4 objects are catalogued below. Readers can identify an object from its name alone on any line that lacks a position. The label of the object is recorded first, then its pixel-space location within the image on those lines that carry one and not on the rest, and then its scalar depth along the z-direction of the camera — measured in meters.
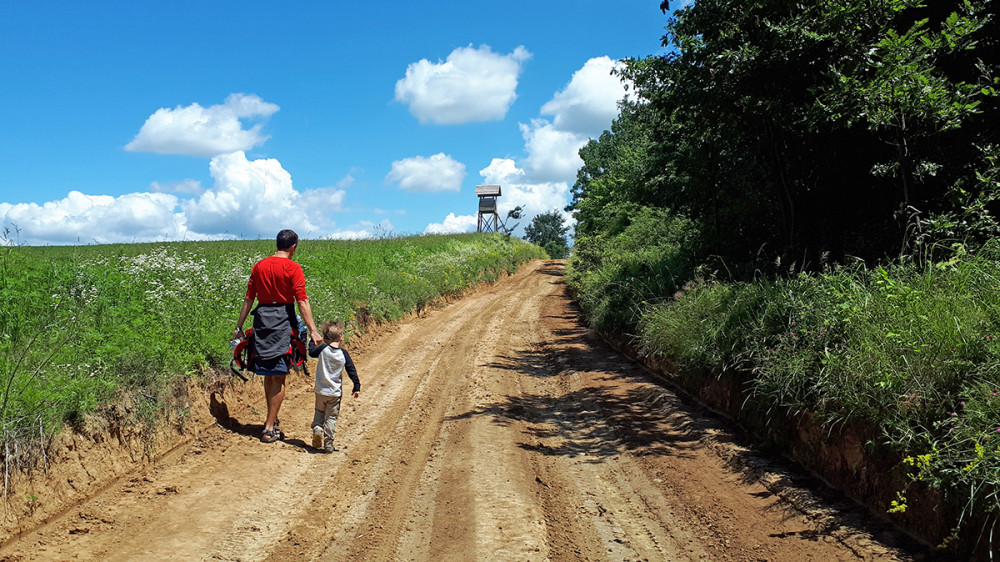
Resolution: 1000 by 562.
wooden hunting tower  55.59
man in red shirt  5.86
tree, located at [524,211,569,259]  101.94
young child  5.83
